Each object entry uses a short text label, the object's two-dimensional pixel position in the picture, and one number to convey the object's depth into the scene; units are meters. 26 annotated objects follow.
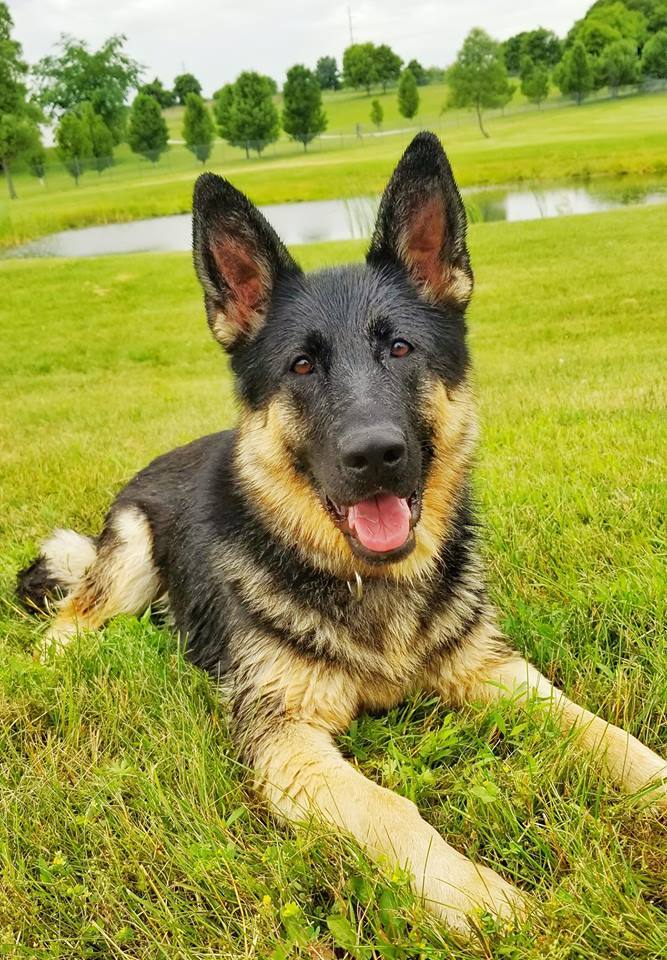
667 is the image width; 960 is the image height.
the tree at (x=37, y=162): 70.17
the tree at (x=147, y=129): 80.62
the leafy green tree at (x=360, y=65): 137.75
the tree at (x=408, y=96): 98.81
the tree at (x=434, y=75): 143.25
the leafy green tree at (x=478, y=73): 78.44
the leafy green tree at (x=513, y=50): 119.19
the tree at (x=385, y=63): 138.62
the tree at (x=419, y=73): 140.62
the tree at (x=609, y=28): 97.31
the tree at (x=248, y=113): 80.38
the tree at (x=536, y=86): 88.25
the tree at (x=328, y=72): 153.12
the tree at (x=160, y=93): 109.82
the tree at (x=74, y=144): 73.44
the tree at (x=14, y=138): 61.78
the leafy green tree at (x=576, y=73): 84.81
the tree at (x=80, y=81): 94.19
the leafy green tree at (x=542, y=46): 116.12
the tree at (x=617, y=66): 85.81
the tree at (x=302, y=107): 83.44
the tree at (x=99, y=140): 76.56
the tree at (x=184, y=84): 124.44
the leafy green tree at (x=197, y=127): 79.06
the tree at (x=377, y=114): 95.75
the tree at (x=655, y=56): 85.12
